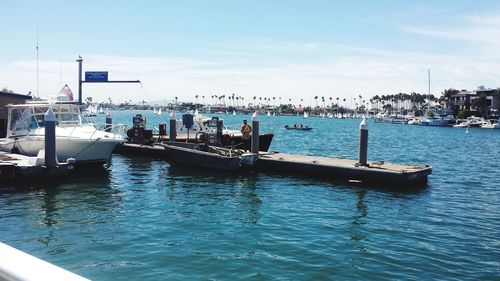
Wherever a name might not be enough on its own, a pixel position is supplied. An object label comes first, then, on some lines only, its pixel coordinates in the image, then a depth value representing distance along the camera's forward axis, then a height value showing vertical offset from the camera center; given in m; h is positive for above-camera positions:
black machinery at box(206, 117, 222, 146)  28.66 -1.08
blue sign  34.66 +2.81
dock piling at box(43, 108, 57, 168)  20.04 -1.20
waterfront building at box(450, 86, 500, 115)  137.38 +7.25
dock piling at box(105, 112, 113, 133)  38.41 -0.40
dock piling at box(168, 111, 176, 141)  32.19 -0.91
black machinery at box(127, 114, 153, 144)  34.56 -1.45
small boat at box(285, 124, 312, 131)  86.75 -1.97
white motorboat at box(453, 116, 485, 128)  120.69 -0.33
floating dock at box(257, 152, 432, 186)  21.67 -2.58
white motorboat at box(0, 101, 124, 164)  23.02 -1.20
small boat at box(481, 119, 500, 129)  115.68 -0.52
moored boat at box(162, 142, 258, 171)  25.36 -2.36
